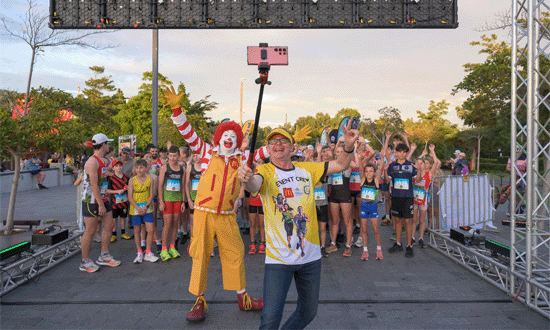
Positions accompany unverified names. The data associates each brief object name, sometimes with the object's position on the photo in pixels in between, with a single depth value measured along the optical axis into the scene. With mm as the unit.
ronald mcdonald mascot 4191
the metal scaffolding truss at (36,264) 4930
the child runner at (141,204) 6285
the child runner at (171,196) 6489
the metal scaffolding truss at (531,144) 4387
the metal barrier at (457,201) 7598
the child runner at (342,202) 6672
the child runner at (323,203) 6543
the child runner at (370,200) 6461
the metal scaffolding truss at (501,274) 4359
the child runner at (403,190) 6570
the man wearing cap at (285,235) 2881
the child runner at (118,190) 6793
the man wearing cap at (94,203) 5504
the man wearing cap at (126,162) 8273
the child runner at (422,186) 7180
